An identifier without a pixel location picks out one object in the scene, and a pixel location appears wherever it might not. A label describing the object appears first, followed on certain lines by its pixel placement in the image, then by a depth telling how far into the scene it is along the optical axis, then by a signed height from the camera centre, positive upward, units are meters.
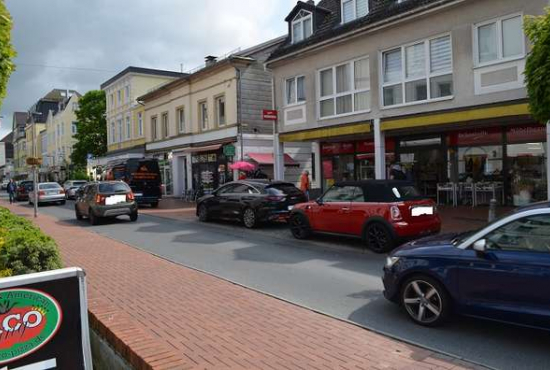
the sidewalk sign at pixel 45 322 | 3.05 -0.93
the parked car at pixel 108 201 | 16.89 -0.63
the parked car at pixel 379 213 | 9.62 -0.77
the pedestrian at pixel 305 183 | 19.73 -0.16
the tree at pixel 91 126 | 51.50 +6.61
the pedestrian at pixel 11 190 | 34.28 -0.22
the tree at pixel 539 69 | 7.39 +1.69
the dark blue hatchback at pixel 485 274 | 4.48 -1.03
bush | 4.78 -0.70
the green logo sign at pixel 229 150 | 22.88 +1.54
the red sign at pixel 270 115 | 19.57 +2.78
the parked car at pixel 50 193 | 28.66 -0.46
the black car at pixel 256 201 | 14.02 -0.63
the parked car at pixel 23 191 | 36.16 -0.33
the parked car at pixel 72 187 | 35.19 -0.13
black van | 23.92 +0.30
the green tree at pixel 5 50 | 5.08 +1.51
